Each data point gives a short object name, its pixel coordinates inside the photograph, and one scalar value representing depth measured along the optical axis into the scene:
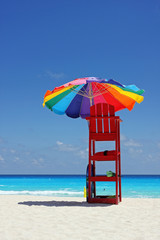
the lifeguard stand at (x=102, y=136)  8.30
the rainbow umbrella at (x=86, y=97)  8.84
